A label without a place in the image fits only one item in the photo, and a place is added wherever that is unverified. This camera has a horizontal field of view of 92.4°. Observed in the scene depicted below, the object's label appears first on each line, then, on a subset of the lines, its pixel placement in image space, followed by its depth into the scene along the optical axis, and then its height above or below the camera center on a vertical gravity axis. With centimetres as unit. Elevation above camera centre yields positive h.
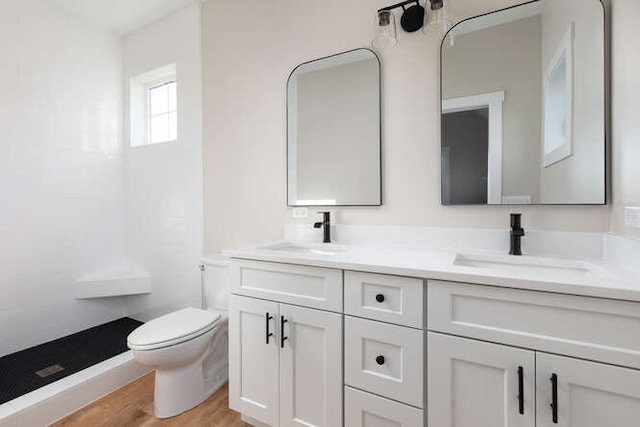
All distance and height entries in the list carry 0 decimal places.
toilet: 151 -72
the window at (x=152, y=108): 266 +94
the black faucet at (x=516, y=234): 130 -10
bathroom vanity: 84 -44
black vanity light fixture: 152 +96
